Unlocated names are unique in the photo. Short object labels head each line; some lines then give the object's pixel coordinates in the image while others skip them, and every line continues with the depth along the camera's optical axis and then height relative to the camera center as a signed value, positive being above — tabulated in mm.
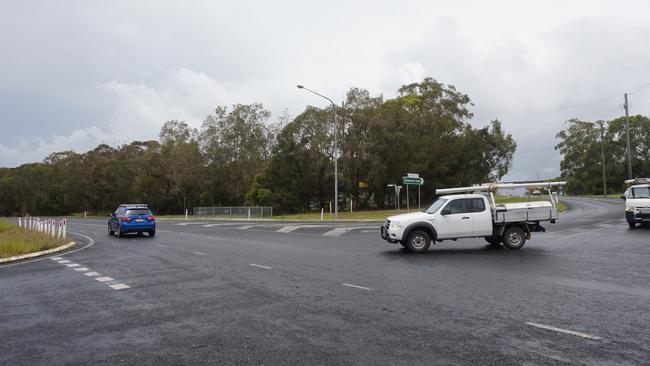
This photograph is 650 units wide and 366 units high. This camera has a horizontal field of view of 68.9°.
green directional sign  35938 +2154
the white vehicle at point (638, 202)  21234 +195
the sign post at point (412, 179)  35969 +2233
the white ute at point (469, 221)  14750 -399
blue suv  24766 -500
